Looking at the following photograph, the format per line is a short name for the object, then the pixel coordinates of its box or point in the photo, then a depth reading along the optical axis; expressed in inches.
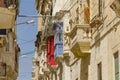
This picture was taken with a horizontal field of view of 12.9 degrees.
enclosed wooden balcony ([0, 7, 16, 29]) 739.4
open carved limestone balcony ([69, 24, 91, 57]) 960.9
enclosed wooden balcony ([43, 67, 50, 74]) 1863.9
